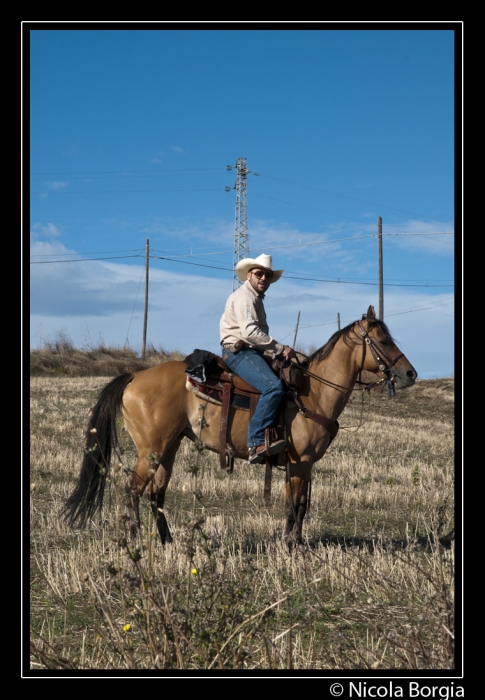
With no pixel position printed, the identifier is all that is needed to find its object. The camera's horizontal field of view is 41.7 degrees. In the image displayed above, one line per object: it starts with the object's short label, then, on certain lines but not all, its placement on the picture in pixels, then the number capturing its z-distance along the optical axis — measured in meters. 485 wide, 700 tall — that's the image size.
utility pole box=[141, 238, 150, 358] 36.57
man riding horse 6.56
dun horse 6.71
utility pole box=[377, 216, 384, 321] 30.00
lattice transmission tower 34.00
